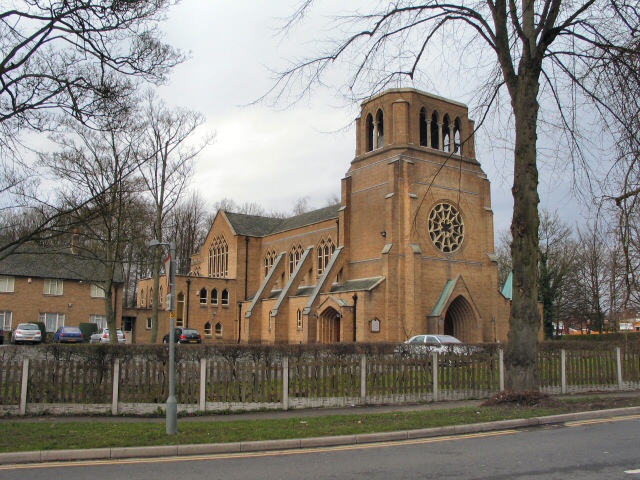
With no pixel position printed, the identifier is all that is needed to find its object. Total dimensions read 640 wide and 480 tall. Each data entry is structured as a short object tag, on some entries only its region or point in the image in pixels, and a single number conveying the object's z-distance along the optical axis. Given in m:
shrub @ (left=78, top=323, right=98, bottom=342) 48.91
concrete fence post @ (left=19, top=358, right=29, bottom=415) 14.22
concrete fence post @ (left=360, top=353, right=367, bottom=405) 15.69
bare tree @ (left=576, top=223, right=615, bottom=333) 52.91
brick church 38.38
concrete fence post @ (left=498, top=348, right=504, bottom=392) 17.23
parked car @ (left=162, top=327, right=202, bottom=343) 43.49
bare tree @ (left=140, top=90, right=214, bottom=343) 34.84
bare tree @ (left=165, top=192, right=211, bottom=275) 73.50
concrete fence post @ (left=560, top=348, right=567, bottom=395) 18.16
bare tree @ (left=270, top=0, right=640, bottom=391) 13.70
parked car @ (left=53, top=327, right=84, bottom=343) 43.14
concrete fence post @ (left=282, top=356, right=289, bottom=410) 15.05
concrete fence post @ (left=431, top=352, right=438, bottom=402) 16.53
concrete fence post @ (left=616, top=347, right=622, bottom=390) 19.14
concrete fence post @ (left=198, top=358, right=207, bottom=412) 14.61
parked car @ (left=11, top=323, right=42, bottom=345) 41.50
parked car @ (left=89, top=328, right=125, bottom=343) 42.72
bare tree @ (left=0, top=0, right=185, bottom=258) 11.38
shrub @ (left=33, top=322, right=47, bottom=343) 45.69
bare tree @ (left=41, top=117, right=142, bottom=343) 27.27
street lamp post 10.89
